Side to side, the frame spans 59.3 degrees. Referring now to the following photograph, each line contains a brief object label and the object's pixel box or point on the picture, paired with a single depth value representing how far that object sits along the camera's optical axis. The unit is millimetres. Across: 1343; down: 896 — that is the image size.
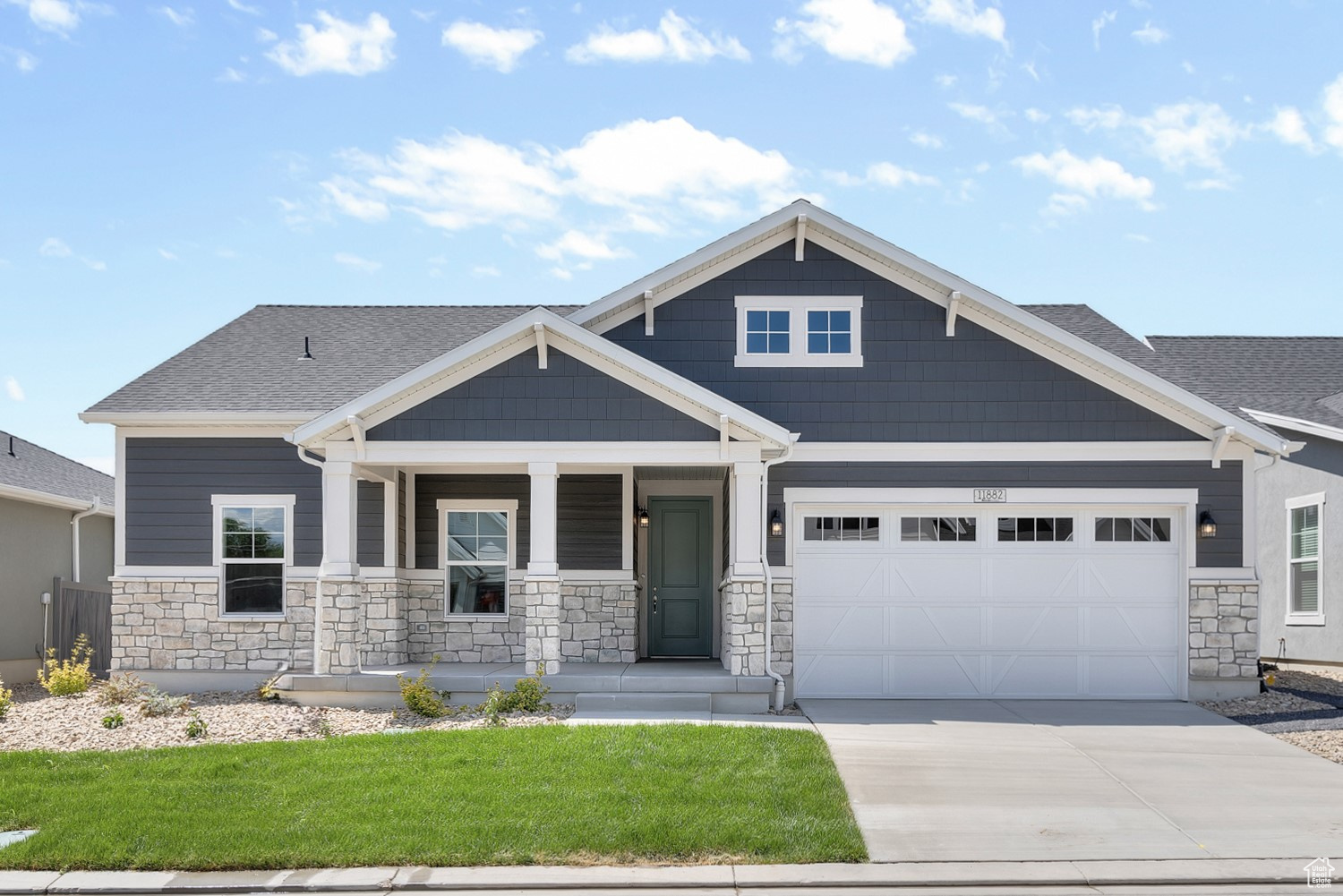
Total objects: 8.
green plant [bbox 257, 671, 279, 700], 13211
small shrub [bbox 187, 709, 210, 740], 10938
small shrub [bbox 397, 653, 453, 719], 12055
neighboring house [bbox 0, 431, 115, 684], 17297
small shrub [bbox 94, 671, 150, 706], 13148
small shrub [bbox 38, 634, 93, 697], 14109
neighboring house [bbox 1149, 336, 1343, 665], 16359
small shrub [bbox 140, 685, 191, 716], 12180
